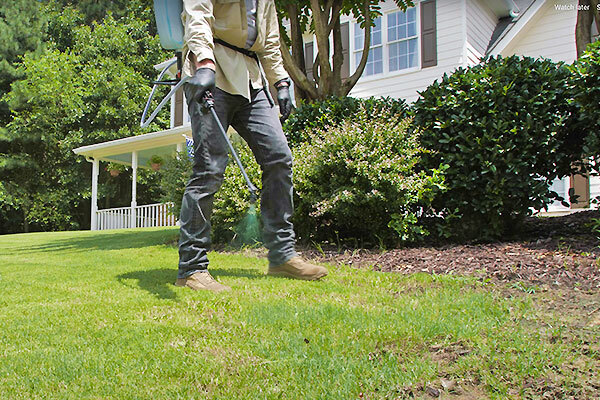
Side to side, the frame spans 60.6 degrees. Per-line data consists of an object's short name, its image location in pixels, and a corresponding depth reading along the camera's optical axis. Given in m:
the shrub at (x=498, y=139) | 4.53
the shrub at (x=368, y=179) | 4.75
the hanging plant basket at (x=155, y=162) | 14.54
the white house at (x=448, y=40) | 10.88
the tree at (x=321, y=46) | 6.64
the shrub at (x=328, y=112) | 5.40
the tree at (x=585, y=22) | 6.48
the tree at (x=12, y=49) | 21.73
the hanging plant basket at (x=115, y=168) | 21.55
